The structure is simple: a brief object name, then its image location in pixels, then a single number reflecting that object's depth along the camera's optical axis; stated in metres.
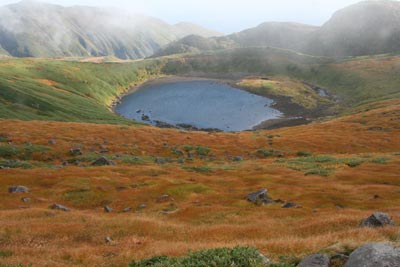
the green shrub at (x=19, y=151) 65.88
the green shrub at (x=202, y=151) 84.77
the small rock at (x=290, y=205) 34.22
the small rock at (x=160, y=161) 70.79
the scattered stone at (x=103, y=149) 79.69
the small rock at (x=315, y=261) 11.46
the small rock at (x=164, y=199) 37.93
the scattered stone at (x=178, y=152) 84.19
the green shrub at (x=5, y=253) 15.83
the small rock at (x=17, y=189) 39.56
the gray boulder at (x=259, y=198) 36.31
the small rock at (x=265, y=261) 11.28
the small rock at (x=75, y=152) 72.38
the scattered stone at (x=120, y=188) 42.64
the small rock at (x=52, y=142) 77.76
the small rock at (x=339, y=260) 11.84
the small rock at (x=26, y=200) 36.62
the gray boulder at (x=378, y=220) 18.97
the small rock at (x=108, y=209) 34.17
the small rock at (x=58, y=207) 32.12
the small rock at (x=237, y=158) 79.53
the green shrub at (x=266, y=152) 85.38
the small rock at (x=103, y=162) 60.19
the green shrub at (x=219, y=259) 10.93
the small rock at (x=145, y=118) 171.30
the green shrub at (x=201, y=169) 55.95
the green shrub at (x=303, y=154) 83.00
